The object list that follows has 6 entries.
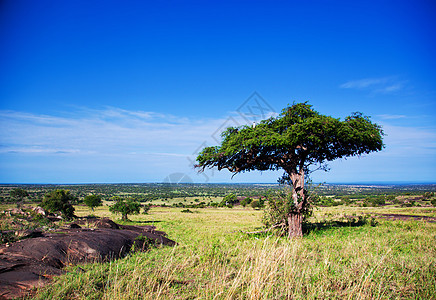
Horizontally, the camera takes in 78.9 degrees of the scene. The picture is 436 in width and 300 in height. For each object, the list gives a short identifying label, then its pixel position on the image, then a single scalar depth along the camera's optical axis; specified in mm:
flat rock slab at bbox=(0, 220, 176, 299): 5824
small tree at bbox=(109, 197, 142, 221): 33438
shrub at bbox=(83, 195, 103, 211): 48000
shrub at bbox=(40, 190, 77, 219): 32625
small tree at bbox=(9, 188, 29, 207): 60859
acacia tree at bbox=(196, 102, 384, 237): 13273
